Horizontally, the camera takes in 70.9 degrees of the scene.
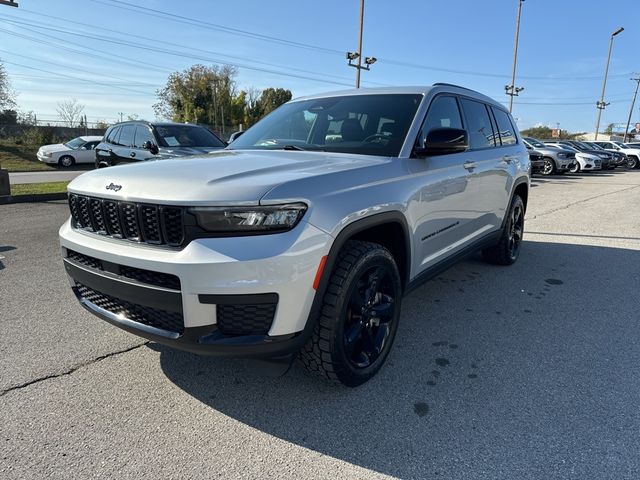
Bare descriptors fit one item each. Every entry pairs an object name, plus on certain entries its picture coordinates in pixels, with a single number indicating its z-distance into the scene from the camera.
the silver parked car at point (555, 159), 19.84
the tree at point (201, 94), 55.56
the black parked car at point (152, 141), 9.09
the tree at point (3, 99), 33.41
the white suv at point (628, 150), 28.64
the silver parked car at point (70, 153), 21.81
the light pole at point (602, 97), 42.81
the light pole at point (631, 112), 56.72
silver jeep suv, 2.09
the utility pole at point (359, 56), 23.36
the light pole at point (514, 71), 34.62
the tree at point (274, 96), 78.00
